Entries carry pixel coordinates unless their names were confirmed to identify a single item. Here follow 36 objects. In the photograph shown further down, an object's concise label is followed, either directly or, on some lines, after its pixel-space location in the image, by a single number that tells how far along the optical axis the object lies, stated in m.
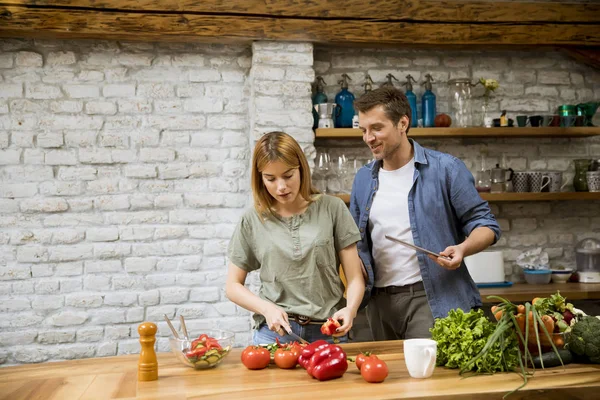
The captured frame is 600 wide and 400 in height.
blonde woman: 2.45
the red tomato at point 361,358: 2.01
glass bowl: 2.09
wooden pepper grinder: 2.00
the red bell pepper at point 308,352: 2.05
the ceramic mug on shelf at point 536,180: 4.49
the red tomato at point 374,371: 1.92
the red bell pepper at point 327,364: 1.96
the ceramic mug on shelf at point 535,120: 4.45
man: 2.88
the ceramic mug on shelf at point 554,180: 4.51
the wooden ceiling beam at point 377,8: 3.93
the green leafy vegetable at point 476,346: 2.01
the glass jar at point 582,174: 4.59
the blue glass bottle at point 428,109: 4.38
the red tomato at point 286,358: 2.10
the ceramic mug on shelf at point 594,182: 4.55
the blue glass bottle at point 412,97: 4.34
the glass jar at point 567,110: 4.55
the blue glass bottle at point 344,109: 4.29
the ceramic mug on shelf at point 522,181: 4.49
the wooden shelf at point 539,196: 4.34
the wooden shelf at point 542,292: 4.11
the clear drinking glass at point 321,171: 4.29
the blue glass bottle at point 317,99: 4.25
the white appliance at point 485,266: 4.41
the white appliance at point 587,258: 4.58
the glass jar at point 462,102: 4.45
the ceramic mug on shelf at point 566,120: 4.48
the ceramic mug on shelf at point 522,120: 4.47
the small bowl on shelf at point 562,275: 4.51
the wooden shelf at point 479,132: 4.18
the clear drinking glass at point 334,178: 4.35
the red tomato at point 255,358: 2.09
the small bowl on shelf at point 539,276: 4.48
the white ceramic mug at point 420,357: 1.95
